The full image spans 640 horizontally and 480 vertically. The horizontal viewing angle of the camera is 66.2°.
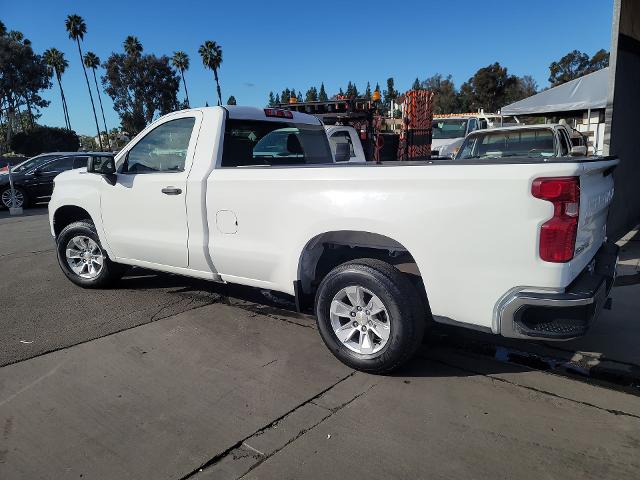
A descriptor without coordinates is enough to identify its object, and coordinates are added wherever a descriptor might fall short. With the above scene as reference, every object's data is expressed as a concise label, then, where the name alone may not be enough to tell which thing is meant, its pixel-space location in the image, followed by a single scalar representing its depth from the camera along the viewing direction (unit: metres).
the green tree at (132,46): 54.47
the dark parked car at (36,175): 14.62
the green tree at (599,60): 52.17
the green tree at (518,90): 53.76
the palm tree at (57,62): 57.28
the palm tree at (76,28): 56.25
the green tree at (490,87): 52.52
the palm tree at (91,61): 61.78
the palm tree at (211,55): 64.81
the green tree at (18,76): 43.50
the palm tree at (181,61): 62.28
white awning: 12.26
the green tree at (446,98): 58.50
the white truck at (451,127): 18.84
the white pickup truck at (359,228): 2.77
